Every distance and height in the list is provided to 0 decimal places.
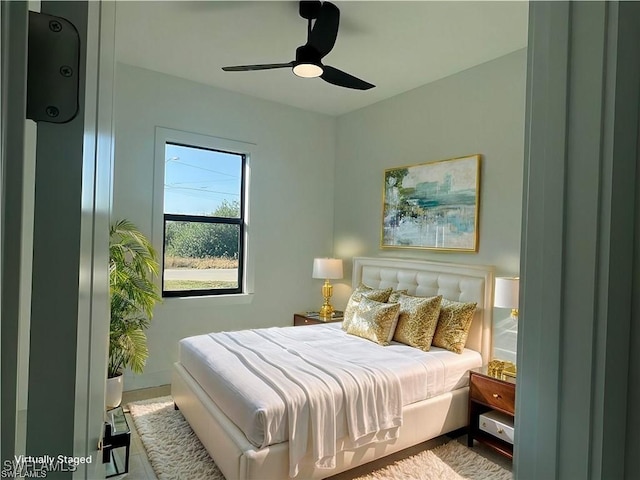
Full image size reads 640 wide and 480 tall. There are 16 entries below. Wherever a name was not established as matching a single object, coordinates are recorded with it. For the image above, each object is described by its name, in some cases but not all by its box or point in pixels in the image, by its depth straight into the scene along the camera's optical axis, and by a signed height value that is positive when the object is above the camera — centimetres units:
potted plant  299 -53
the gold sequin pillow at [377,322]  315 -68
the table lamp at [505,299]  271 -39
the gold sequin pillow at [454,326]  302 -67
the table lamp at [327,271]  434 -36
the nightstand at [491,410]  250 -119
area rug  234 -145
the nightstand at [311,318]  419 -90
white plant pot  289 -123
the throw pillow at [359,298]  353 -55
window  390 +17
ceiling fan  227 +126
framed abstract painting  339 +37
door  33 -2
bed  198 -110
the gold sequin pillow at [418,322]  304 -65
